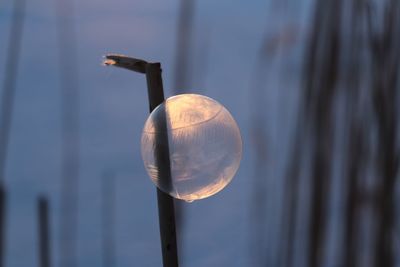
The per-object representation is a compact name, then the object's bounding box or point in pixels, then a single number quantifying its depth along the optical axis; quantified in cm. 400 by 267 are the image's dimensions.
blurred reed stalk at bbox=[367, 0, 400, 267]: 114
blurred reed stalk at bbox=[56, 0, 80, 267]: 125
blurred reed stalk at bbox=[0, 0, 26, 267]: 112
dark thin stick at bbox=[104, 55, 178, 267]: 107
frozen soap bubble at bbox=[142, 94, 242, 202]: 109
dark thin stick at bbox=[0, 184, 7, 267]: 112
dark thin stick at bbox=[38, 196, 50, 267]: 121
